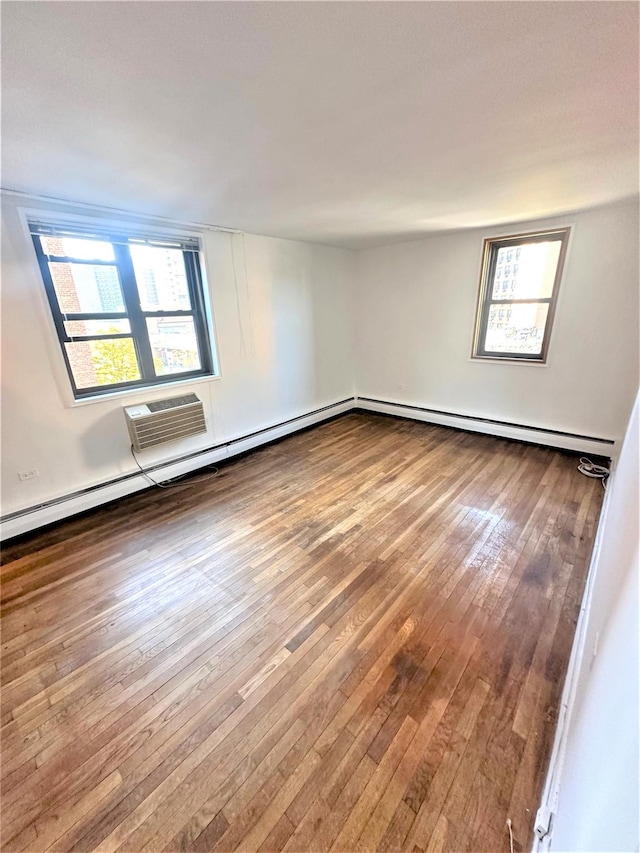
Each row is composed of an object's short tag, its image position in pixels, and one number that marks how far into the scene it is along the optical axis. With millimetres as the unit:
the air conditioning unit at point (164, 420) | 2939
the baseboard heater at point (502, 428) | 3500
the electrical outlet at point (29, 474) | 2503
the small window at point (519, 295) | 3488
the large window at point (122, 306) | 2557
